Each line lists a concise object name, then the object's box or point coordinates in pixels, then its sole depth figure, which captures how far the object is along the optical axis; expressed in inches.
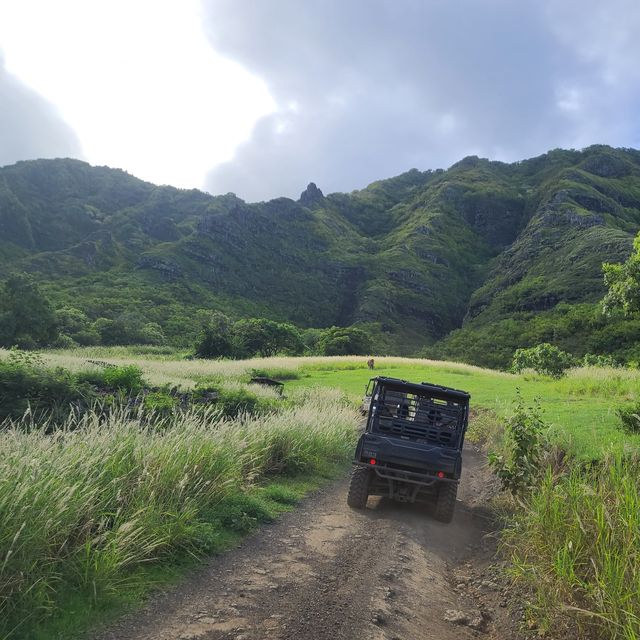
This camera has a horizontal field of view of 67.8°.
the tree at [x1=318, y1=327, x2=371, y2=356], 2637.8
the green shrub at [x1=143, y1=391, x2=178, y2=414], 474.3
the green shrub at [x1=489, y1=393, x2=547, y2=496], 311.1
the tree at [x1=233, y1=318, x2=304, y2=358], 2346.2
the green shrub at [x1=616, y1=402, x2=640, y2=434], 395.9
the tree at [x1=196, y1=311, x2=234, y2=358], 2162.9
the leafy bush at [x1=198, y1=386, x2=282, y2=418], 574.9
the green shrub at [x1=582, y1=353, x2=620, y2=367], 1492.4
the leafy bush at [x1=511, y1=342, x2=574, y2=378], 1184.3
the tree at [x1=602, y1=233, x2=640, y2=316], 433.9
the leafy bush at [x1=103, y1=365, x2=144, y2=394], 666.8
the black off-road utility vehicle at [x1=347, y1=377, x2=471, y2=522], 341.1
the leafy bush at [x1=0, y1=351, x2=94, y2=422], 450.0
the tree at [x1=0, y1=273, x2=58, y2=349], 2208.5
